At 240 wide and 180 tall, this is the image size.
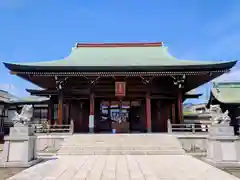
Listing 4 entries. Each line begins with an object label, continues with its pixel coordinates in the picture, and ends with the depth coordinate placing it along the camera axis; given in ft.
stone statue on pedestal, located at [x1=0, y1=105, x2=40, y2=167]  27.43
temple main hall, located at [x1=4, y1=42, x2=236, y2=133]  50.62
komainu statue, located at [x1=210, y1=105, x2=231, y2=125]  28.99
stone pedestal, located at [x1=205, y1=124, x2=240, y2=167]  26.81
